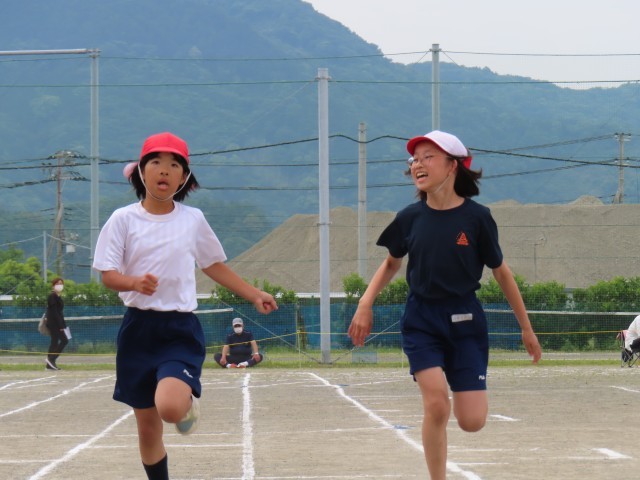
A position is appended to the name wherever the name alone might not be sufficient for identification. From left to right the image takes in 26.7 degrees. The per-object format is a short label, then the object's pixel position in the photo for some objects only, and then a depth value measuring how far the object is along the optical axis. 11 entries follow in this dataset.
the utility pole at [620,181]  91.43
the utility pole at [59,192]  76.91
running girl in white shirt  7.07
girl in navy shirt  7.48
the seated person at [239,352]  29.31
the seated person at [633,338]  28.30
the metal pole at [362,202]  54.44
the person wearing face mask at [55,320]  29.38
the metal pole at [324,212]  33.03
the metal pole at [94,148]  46.28
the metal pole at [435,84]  42.22
